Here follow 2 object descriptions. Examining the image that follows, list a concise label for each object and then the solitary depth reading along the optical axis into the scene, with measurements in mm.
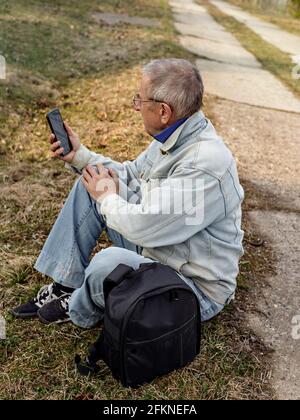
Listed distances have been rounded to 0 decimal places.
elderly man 2393
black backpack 2244
